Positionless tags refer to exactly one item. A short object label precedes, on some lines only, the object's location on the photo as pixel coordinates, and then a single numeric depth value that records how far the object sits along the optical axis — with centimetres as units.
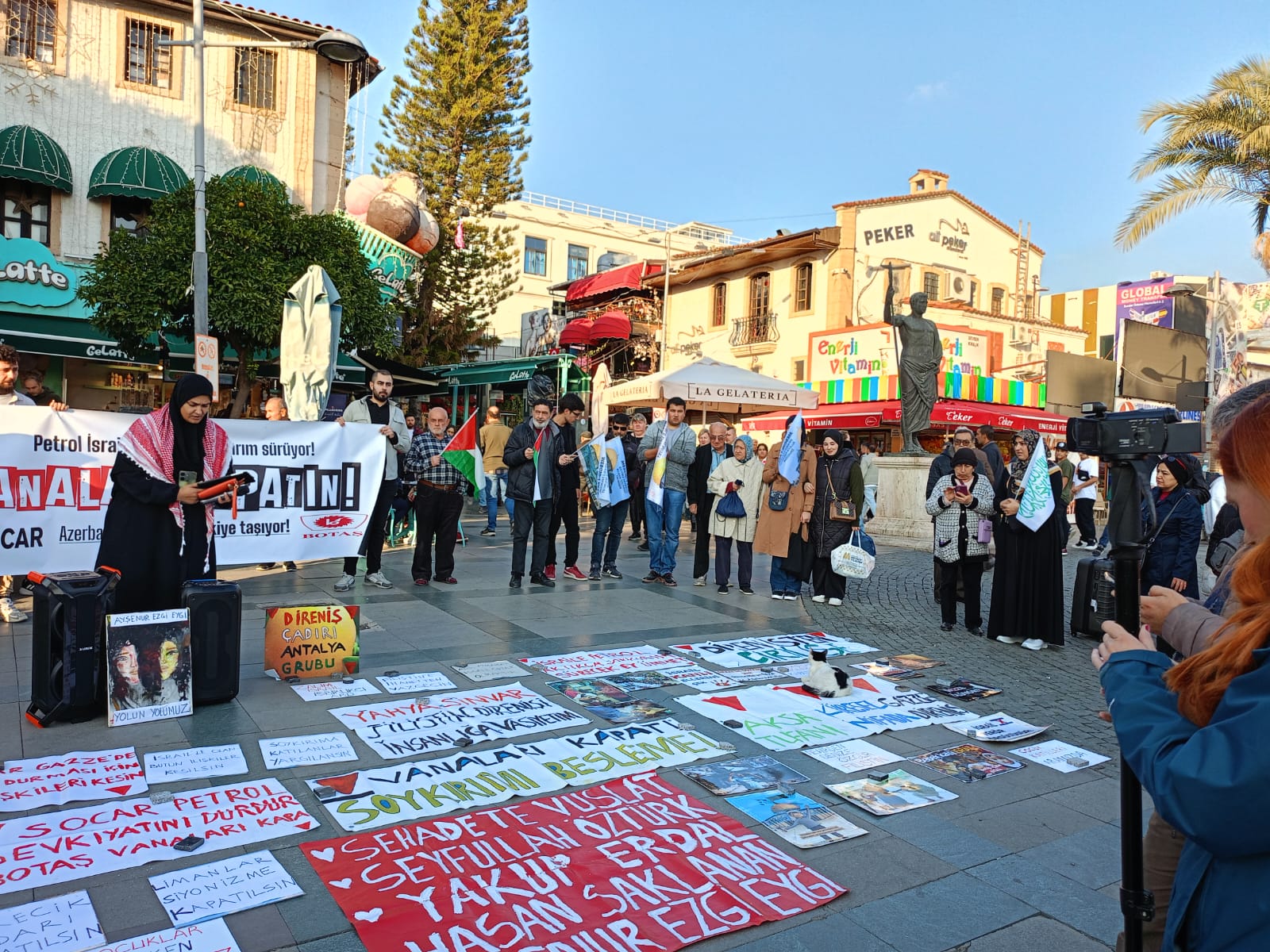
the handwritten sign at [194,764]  394
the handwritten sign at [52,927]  264
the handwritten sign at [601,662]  602
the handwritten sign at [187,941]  264
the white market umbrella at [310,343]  1017
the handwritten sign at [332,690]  525
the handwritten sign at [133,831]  312
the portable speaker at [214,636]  486
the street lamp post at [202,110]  1313
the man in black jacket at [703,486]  1011
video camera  257
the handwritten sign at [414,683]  545
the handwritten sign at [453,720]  454
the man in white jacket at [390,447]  858
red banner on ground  282
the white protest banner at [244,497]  697
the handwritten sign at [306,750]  418
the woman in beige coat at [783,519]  909
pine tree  2508
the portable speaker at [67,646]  443
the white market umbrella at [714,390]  1373
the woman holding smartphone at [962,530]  768
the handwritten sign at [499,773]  373
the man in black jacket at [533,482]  920
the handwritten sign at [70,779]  365
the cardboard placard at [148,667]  455
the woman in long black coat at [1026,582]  739
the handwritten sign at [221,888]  288
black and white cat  564
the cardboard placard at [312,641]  549
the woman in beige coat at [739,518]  956
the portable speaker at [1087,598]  644
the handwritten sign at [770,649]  660
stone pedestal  1534
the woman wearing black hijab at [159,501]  491
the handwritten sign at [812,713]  490
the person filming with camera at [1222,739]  134
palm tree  1631
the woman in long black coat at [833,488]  887
